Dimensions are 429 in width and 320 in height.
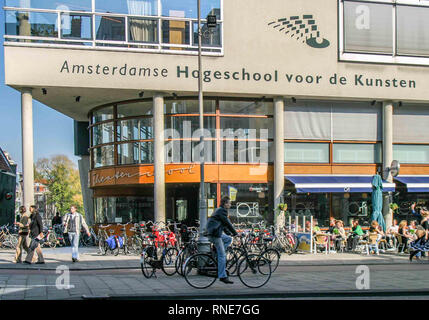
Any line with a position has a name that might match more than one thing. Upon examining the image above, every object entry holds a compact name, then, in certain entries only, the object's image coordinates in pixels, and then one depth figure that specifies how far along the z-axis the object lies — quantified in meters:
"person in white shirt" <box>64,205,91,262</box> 16.36
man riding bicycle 10.59
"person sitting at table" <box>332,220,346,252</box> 20.02
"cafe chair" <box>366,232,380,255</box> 19.12
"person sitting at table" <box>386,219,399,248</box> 20.44
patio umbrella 20.27
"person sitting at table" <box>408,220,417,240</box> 20.01
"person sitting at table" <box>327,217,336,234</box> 21.18
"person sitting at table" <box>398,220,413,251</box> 19.23
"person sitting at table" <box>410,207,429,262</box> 16.97
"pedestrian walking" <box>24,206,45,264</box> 15.50
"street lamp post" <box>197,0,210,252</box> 14.55
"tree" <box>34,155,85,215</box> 57.62
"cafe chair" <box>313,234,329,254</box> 19.16
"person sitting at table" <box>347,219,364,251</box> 20.03
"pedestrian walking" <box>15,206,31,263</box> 16.08
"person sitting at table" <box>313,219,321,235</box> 19.44
